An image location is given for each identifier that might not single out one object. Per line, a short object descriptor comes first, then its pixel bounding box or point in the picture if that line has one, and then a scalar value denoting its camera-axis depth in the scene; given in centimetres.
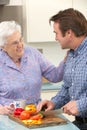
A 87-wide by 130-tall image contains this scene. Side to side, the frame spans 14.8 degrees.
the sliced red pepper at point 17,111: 206
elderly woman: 232
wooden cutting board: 184
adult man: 204
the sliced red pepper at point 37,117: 194
